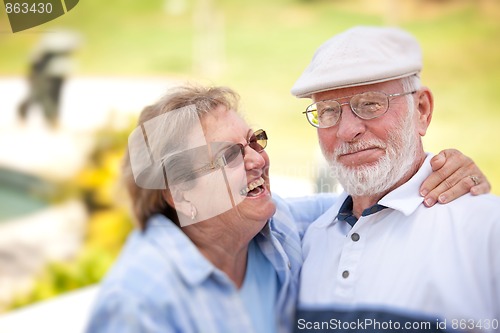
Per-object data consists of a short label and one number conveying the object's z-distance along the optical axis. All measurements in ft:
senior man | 5.02
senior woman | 5.07
